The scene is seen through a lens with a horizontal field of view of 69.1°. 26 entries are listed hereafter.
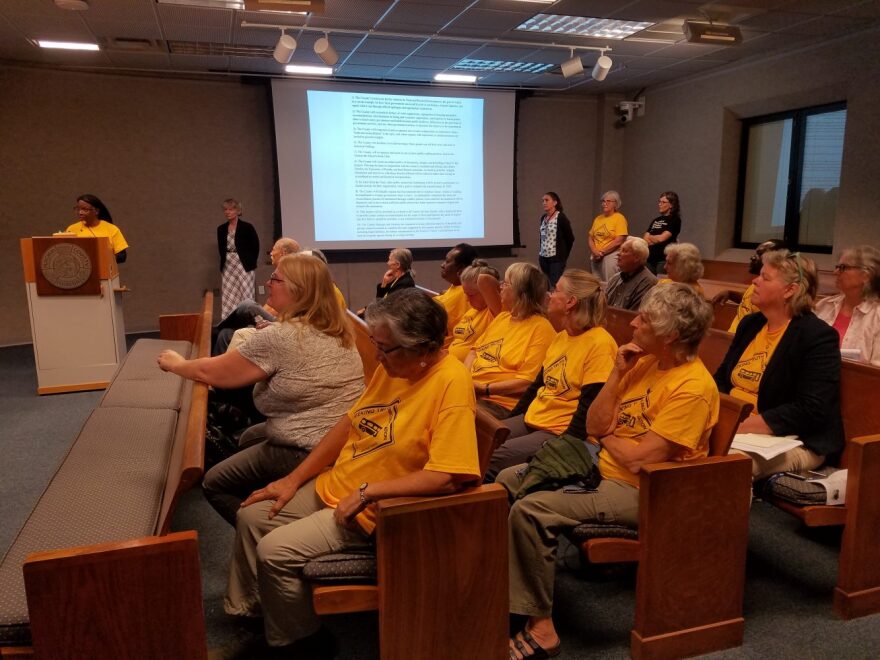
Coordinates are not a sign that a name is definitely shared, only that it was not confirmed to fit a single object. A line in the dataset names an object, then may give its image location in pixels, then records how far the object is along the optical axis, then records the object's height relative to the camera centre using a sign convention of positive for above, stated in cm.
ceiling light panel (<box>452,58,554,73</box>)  668 +152
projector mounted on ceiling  493 +134
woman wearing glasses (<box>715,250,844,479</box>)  220 -57
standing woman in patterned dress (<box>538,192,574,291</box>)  711 -30
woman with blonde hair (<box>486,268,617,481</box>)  233 -56
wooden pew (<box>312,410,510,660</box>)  152 -89
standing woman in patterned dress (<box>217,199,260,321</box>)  648 -42
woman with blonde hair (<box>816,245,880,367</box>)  279 -41
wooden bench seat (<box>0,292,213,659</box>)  133 -88
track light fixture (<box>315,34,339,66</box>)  523 +133
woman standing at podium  527 -7
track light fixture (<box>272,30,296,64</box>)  505 +130
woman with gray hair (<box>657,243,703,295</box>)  380 -32
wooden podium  461 -70
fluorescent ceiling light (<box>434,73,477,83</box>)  728 +152
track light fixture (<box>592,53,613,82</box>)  580 +129
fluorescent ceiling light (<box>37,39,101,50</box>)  571 +152
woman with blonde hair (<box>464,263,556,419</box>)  286 -60
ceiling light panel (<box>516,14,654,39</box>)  524 +153
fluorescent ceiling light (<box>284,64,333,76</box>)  671 +150
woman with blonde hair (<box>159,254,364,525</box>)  204 -51
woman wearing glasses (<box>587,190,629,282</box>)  674 -26
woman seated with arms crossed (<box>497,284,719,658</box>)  180 -67
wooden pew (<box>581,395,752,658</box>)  177 -95
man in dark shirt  388 -41
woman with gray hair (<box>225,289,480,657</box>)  158 -61
